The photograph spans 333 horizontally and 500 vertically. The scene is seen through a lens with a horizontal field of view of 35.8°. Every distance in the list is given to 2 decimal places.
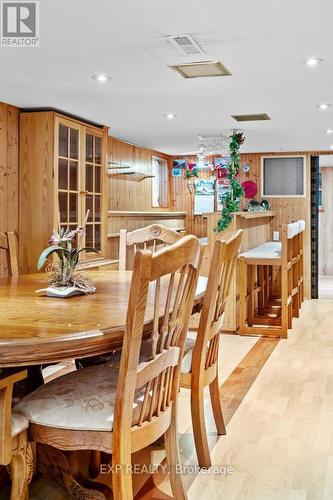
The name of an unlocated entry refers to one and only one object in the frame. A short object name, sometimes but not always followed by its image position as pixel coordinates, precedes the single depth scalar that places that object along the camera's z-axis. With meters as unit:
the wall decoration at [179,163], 8.14
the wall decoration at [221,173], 7.83
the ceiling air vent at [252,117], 5.00
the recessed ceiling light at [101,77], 3.60
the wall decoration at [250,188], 7.61
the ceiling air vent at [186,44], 2.87
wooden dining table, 1.49
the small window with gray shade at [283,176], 7.50
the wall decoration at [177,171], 8.17
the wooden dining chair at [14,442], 1.52
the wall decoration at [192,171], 8.02
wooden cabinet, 4.60
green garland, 5.10
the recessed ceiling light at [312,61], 3.22
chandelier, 6.01
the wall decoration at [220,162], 7.81
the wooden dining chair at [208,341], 2.17
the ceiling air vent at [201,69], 3.33
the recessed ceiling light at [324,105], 4.47
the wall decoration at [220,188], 7.90
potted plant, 2.33
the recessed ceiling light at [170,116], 4.96
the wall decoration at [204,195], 8.02
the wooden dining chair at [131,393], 1.50
